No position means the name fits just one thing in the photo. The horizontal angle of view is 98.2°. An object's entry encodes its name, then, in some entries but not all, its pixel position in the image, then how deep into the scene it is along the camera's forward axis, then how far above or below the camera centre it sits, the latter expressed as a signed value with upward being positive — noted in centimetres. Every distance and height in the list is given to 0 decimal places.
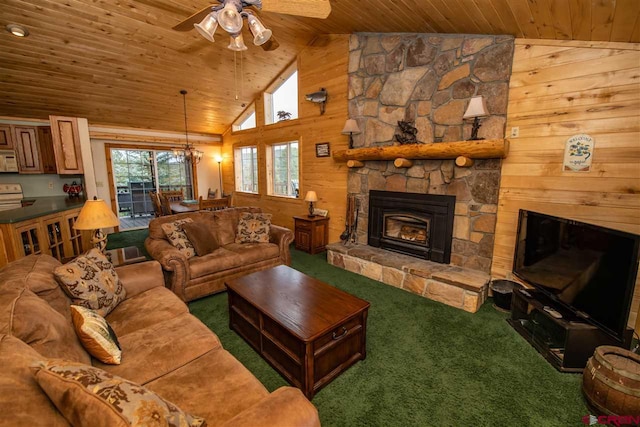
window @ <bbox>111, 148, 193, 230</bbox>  655 -9
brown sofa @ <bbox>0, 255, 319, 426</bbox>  82 -88
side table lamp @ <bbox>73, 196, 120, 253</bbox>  226 -36
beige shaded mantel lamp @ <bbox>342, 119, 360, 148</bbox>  407 +66
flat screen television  172 -68
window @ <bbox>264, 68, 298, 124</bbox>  556 +152
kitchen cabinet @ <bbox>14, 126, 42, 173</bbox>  440 +38
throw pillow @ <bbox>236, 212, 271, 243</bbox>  368 -74
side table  462 -103
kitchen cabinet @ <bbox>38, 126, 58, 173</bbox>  459 +39
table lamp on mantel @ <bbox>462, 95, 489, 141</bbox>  286 +64
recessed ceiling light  324 +169
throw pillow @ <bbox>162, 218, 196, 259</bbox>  308 -73
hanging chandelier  567 +44
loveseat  283 -95
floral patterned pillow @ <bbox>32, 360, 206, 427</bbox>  73 -62
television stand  195 -121
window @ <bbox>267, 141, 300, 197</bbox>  571 +7
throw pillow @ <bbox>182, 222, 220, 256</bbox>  316 -75
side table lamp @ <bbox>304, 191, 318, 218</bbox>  467 -41
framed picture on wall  478 +39
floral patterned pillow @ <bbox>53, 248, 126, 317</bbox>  171 -71
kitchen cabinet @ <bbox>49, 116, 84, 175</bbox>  417 +44
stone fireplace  299 +10
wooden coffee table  174 -105
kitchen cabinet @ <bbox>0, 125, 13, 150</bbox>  429 +55
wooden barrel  152 -118
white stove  439 -37
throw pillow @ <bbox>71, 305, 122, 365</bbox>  136 -81
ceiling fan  191 +114
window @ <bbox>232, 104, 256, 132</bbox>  667 +130
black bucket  279 -121
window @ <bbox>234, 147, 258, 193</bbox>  691 +10
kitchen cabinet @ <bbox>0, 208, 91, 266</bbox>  262 -71
